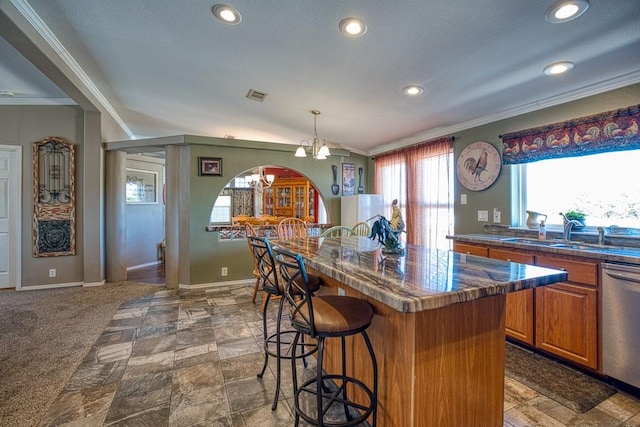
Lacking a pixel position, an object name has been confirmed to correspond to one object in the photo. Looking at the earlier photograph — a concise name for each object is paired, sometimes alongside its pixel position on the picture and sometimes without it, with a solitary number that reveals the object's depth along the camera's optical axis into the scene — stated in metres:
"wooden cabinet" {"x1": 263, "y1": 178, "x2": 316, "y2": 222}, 7.99
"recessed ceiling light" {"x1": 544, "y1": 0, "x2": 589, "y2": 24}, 1.66
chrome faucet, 2.59
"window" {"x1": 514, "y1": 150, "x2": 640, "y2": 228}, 2.46
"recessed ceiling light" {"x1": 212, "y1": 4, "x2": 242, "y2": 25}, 2.13
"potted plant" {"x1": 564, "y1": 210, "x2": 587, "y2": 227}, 2.61
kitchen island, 1.19
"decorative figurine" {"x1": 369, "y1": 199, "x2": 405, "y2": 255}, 1.94
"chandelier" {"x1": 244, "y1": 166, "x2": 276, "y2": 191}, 6.88
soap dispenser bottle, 2.79
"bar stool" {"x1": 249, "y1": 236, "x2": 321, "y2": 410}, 1.79
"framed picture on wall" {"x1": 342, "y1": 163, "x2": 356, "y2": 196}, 5.42
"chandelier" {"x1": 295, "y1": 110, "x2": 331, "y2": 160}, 3.37
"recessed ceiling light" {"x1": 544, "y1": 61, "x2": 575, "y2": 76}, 2.26
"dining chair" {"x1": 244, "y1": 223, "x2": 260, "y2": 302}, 3.65
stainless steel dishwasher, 1.84
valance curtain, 2.35
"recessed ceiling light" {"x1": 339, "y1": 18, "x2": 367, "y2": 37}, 2.07
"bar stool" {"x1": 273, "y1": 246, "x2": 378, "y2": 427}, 1.36
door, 4.22
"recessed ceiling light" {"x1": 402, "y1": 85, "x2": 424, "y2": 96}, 2.92
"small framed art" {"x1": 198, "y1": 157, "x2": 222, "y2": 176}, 4.41
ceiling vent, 3.57
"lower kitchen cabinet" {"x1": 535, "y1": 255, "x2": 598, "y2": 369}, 2.03
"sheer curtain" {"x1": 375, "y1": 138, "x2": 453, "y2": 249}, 3.97
